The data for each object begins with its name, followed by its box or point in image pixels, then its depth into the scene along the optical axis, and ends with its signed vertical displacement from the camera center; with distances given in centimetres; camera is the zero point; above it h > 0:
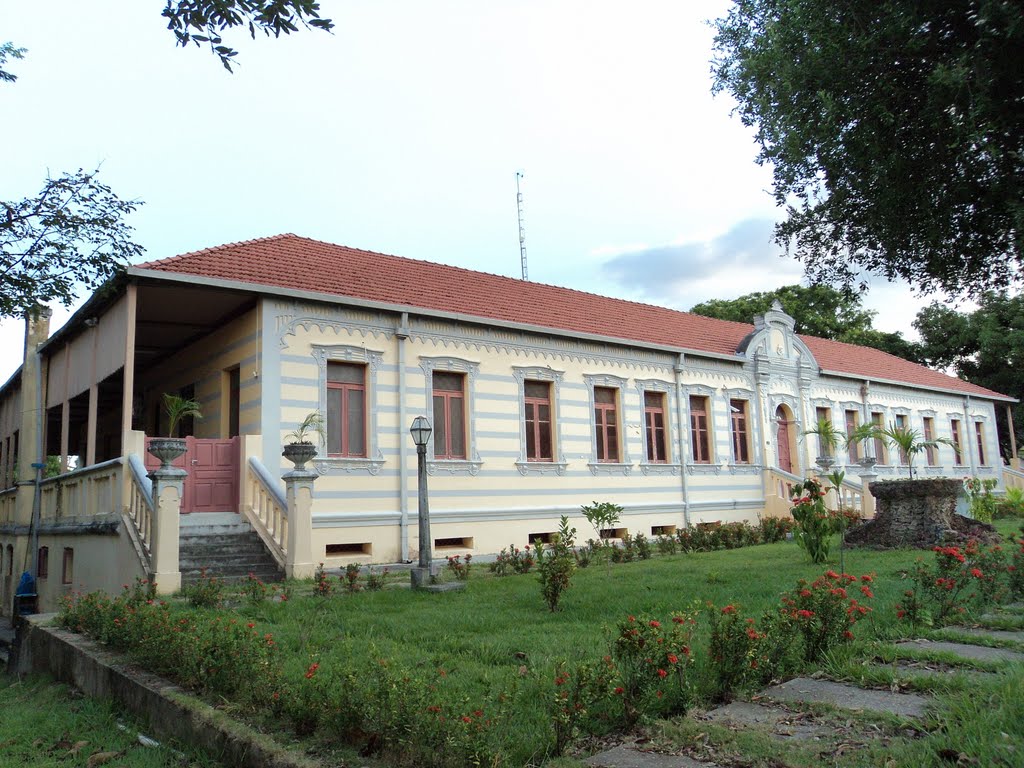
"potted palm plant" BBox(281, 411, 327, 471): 1299 +143
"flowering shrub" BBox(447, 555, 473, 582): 1170 -79
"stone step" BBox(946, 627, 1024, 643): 582 -99
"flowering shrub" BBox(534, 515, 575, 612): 858 -66
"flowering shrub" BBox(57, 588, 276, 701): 552 -95
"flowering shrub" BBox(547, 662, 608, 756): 407 -97
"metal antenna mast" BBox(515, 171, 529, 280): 3181 +1024
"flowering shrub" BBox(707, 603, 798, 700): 485 -89
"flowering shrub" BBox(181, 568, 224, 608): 930 -82
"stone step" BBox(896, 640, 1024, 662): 518 -101
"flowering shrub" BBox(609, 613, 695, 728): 451 -90
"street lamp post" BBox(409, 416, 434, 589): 1109 +13
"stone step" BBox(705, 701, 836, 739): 406 -113
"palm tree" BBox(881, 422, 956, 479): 1673 +125
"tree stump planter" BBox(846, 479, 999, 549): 1278 -31
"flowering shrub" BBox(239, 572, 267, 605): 959 -84
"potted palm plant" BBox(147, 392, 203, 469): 1130 +104
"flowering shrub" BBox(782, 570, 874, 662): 542 -74
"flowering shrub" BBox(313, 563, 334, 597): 1021 -84
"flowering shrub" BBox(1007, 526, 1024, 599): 754 -73
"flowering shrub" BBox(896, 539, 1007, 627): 647 -77
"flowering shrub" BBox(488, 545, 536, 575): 1255 -78
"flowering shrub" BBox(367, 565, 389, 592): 1096 -87
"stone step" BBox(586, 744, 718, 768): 381 -119
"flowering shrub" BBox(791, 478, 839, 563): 1160 -27
